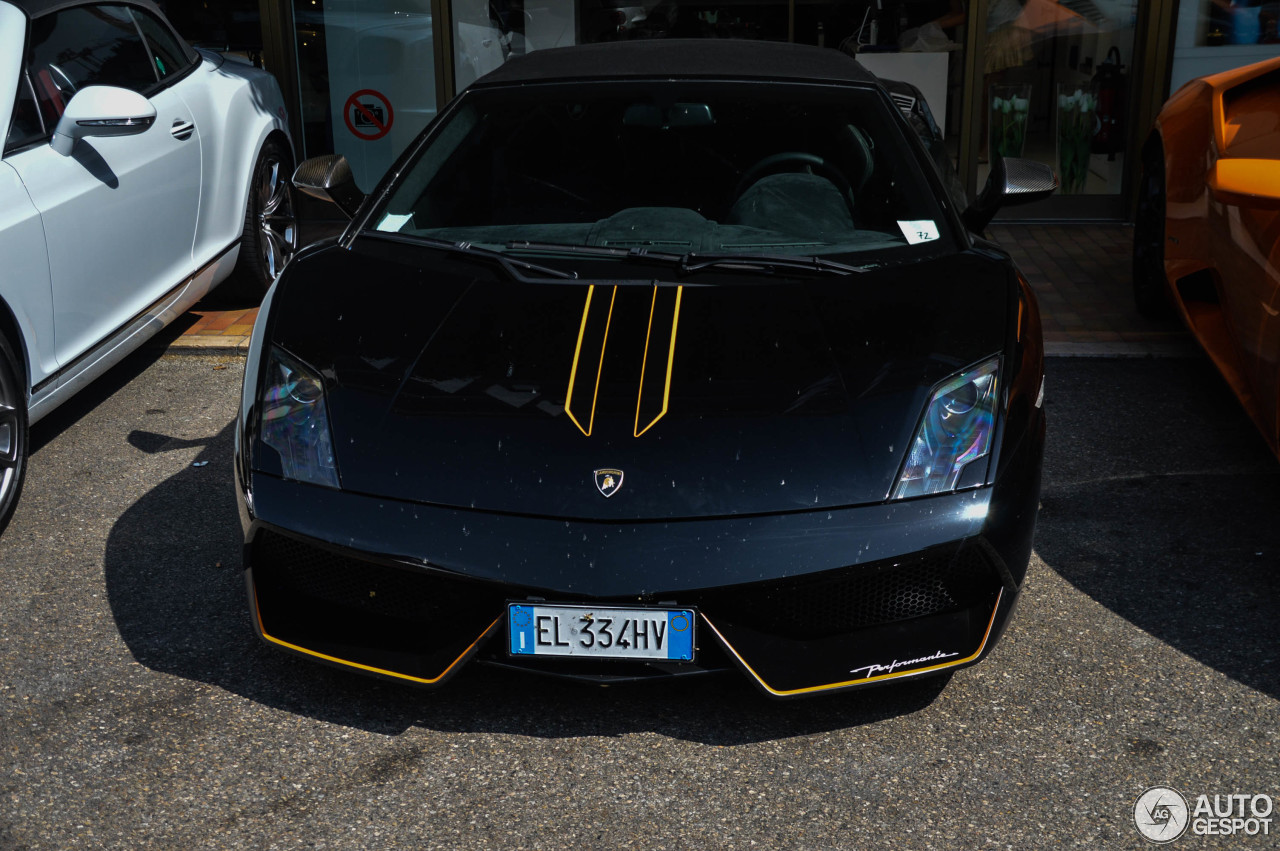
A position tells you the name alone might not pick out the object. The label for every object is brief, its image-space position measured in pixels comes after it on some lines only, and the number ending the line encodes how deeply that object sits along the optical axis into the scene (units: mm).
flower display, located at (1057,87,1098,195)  7773
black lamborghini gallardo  2457
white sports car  3787
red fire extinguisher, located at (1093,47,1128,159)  7637
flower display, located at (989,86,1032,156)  7758
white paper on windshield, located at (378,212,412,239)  3486
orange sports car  3514
